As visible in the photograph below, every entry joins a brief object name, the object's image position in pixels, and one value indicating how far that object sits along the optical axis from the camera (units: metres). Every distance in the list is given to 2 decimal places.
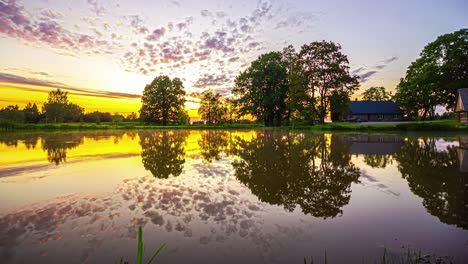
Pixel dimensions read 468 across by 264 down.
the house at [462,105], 31.06
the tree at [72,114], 86.12
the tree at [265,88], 50.19
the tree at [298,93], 39.12
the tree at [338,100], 37.91
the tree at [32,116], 80.94
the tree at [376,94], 81.06
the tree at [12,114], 80.56
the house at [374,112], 65.00
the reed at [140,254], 1.31
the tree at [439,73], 39.25
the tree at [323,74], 37.69
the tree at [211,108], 83.31
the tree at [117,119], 74.56
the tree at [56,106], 80.38
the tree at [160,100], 67.94
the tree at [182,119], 82.07
